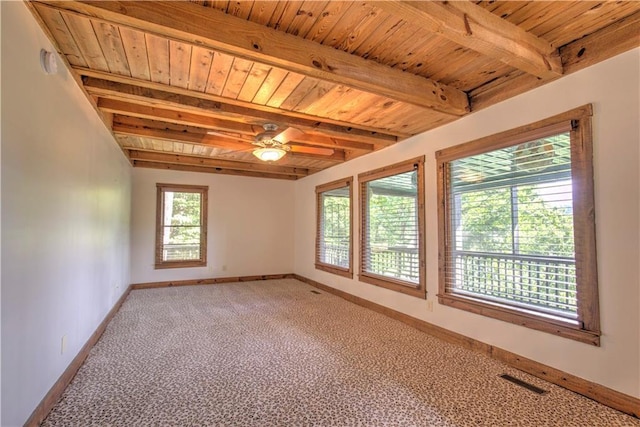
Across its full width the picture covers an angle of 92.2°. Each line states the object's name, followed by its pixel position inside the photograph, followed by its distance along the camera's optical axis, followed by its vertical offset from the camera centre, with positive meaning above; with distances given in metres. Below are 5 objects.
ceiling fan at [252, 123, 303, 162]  3.45 +0.96
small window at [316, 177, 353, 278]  5.32 -0.03
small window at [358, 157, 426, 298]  3.80 -0.03
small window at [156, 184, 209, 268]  6.11 -0.01
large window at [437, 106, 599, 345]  2.27 -0.02
